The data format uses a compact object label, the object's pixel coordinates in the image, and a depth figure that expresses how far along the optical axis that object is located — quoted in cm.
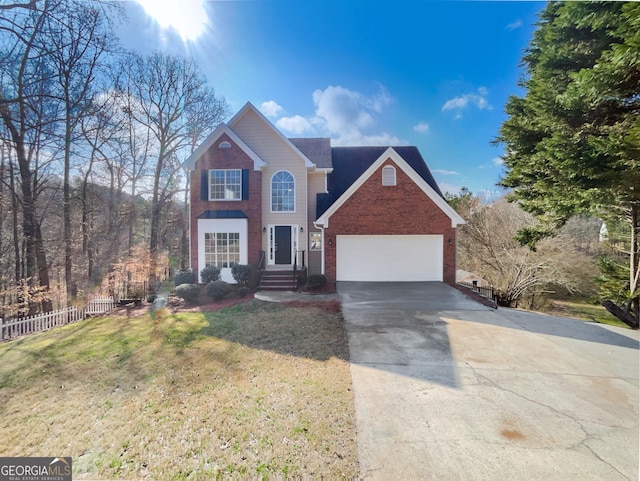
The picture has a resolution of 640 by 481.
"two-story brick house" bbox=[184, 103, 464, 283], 1216
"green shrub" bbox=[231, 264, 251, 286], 1155
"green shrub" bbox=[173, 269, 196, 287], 1222
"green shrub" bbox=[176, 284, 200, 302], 1047
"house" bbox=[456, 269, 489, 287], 1861
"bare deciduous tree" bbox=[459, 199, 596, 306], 1581
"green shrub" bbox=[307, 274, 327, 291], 1142
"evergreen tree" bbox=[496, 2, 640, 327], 610
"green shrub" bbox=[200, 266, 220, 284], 1209
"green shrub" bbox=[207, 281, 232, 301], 1068
